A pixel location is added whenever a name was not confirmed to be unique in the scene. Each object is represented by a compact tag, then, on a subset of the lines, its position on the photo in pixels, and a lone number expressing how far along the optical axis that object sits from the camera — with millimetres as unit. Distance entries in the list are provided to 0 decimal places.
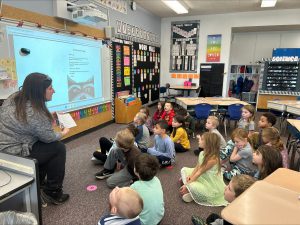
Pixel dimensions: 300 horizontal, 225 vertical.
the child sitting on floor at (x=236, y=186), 1447
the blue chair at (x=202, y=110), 4418
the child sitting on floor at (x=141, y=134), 3248
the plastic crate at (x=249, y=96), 8281
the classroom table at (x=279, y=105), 4656
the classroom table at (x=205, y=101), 4773
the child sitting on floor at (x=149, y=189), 1771
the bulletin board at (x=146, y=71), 6377
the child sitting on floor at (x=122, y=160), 2373
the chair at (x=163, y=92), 7824
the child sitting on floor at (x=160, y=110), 4600
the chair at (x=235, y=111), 4488
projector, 3639
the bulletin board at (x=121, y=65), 5289
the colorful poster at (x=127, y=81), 5845
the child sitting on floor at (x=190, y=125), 4419
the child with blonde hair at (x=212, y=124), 3438
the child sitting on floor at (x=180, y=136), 3590
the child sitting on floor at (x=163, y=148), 2977
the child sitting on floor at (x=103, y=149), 3057
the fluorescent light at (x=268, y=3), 5648
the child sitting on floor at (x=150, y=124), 4379
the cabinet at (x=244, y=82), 8367
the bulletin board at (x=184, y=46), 7625
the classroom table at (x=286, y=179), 1309
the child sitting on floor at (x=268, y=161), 1763
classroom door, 7562
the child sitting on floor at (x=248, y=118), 3866
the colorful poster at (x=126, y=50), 5595
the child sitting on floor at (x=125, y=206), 1390
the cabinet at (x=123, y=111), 5367
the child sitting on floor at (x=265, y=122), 2957
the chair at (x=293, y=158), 3012
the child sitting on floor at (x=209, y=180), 2238
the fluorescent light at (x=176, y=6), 5712
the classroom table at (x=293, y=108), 4210
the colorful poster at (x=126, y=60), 5692
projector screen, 3064
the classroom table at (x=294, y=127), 2901
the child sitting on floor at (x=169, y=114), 4344
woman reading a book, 1864
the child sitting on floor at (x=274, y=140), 2456
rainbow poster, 7422
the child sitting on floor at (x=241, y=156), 2538
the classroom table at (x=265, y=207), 916
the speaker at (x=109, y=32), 4735
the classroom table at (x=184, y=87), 7145
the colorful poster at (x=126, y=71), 5775
